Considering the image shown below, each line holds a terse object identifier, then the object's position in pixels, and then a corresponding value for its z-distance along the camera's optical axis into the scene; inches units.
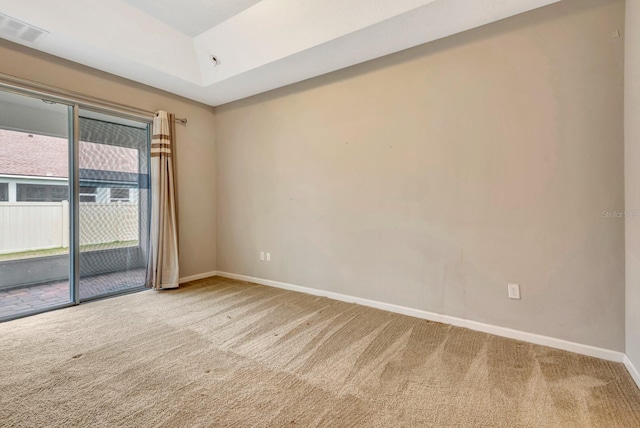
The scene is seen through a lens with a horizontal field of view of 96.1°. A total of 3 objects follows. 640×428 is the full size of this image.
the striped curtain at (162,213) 145.6
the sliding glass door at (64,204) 111.1
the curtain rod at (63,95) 104.5
